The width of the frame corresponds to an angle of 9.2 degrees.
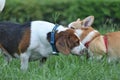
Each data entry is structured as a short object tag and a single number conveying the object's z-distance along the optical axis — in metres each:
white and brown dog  10.53
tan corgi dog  12.25
